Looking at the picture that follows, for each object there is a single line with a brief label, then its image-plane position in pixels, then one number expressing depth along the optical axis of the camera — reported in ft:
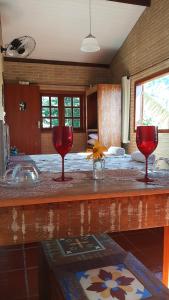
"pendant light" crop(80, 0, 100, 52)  10.07
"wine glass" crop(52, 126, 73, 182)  2.86
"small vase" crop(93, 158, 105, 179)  3.13
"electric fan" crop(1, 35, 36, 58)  10.68
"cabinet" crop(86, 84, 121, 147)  15.29
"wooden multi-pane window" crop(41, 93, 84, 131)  17.44
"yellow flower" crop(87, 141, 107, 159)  3.00
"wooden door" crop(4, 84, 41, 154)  15.47
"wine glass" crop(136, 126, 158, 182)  2.93
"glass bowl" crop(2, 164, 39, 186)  2.75
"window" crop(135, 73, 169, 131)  12.05
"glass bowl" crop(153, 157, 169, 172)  3.50
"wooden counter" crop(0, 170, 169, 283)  2.26
